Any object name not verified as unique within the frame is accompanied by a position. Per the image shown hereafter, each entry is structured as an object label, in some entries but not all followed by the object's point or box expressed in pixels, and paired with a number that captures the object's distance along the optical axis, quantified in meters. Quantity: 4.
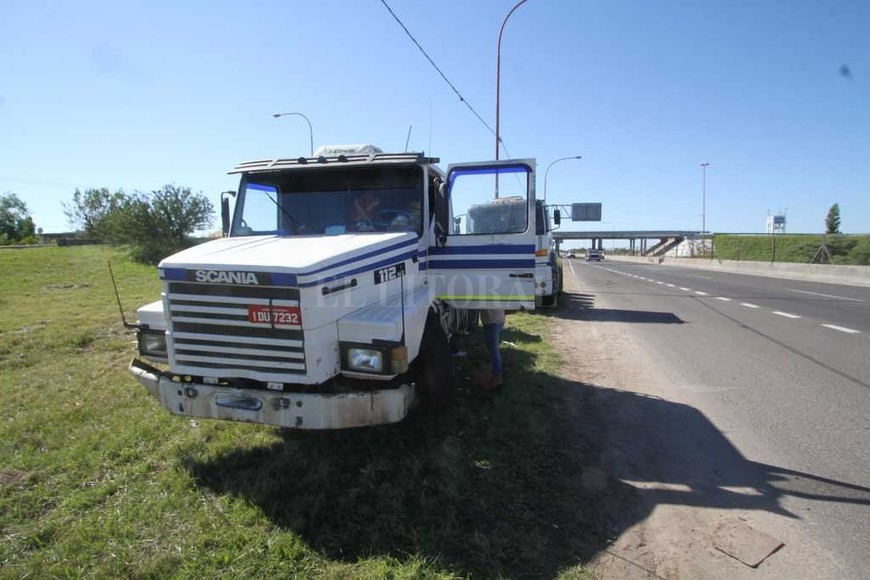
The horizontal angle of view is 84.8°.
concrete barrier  21.66
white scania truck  3.44
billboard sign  26.02
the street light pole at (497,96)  17.06
